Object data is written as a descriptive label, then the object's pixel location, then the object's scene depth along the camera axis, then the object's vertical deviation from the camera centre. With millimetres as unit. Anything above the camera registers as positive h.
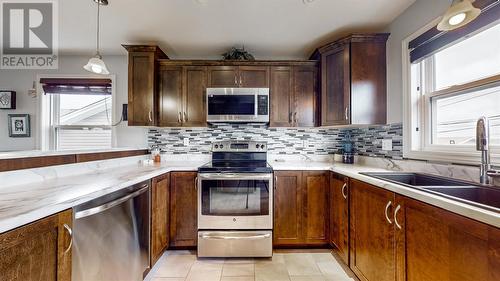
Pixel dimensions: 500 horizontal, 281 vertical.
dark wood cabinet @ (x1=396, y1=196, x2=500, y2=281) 772 -441
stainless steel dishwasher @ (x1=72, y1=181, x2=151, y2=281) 1086 -568
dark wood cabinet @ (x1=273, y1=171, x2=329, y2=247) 2219 -701
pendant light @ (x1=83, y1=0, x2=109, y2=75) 1805 +648
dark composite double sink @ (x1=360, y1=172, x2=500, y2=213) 1150 -274
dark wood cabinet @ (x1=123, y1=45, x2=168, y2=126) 2461 +632
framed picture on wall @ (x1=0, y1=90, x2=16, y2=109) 2795 +538
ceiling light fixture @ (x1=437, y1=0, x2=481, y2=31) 985 +589
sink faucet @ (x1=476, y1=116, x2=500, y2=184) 1155 -32
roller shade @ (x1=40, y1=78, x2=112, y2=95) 2818 +711
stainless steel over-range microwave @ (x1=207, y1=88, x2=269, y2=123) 2457 +406
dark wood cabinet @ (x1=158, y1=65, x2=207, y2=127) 2559 +529
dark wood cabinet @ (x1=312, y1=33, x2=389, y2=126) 2191 +628
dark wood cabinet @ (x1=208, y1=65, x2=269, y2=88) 2551 +748
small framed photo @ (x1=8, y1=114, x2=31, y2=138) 2811 +207
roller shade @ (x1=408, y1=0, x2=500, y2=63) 1243 +728
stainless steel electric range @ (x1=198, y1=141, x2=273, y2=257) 2080 -681
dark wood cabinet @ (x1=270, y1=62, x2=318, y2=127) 2559 +573
